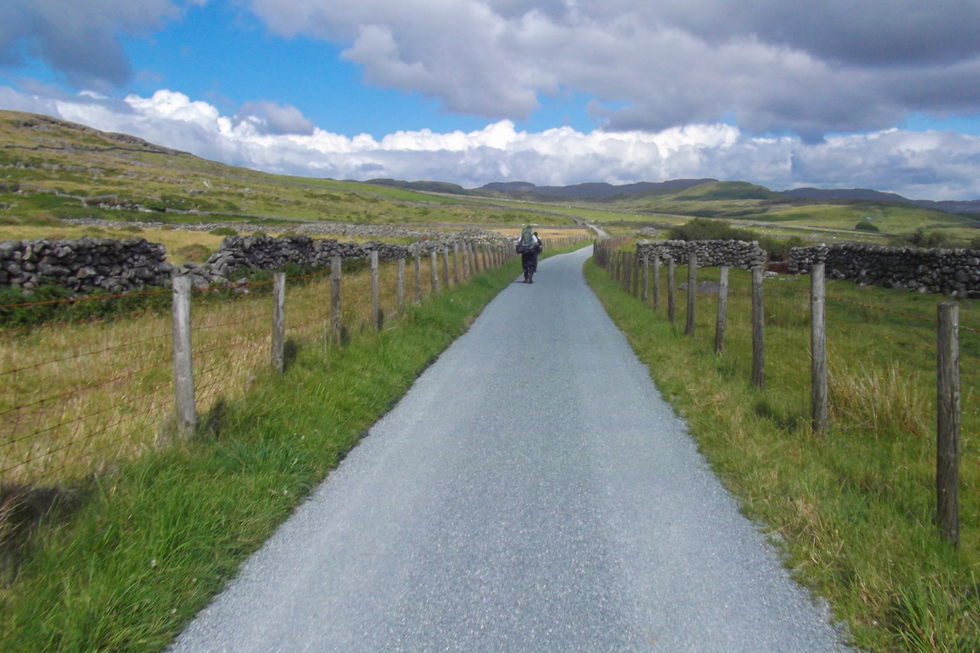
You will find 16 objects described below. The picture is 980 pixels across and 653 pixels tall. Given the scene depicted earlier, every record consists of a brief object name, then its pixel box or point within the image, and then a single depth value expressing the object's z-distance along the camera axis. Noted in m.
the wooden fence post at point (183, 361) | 5.81
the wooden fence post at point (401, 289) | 13.69
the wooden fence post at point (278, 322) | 7.90
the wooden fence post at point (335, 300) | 9.91
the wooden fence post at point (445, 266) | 19.35
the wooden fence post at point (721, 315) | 10.34
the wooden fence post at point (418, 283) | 15.62
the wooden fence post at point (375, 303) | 11.73
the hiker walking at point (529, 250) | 25.67
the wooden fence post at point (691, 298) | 12.38
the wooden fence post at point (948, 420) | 4.35
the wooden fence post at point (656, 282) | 16.00
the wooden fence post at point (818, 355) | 6.55
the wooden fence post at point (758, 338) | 8.41
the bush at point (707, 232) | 43.19
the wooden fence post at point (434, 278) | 17.22
